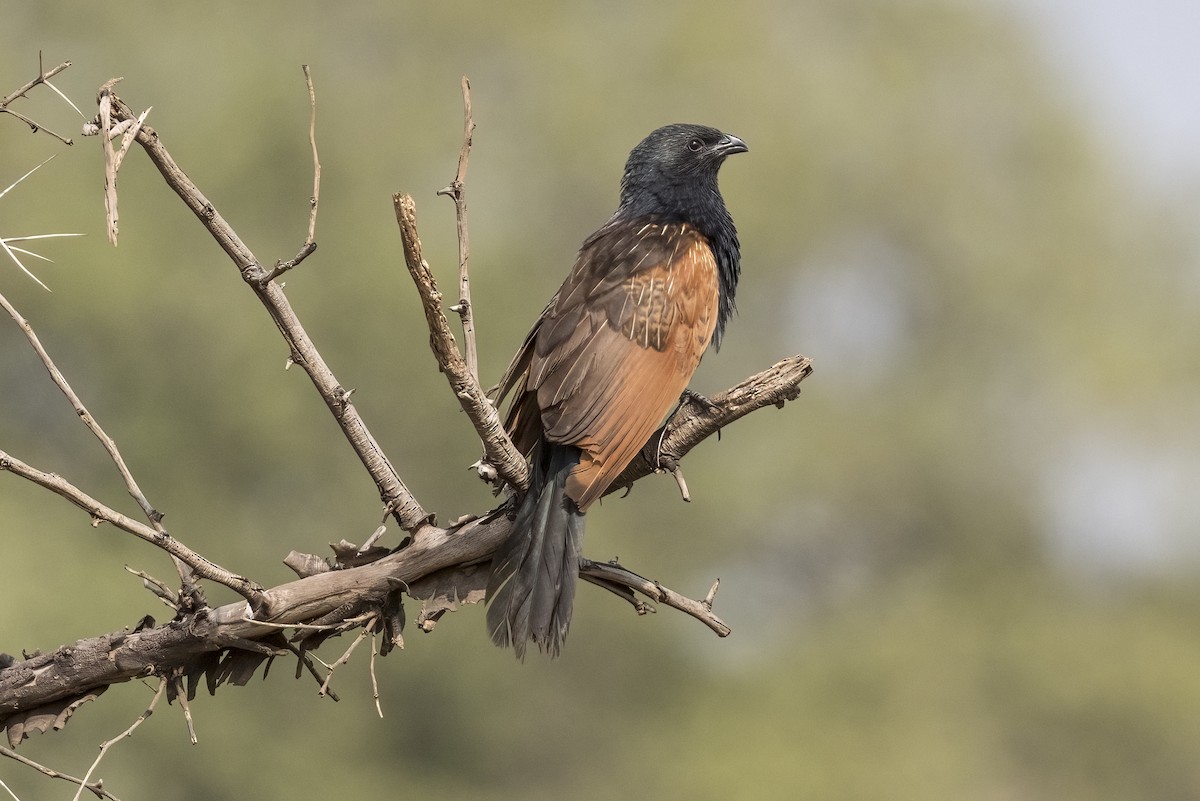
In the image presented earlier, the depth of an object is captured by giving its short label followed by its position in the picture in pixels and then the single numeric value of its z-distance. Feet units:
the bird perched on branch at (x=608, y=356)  17.17
